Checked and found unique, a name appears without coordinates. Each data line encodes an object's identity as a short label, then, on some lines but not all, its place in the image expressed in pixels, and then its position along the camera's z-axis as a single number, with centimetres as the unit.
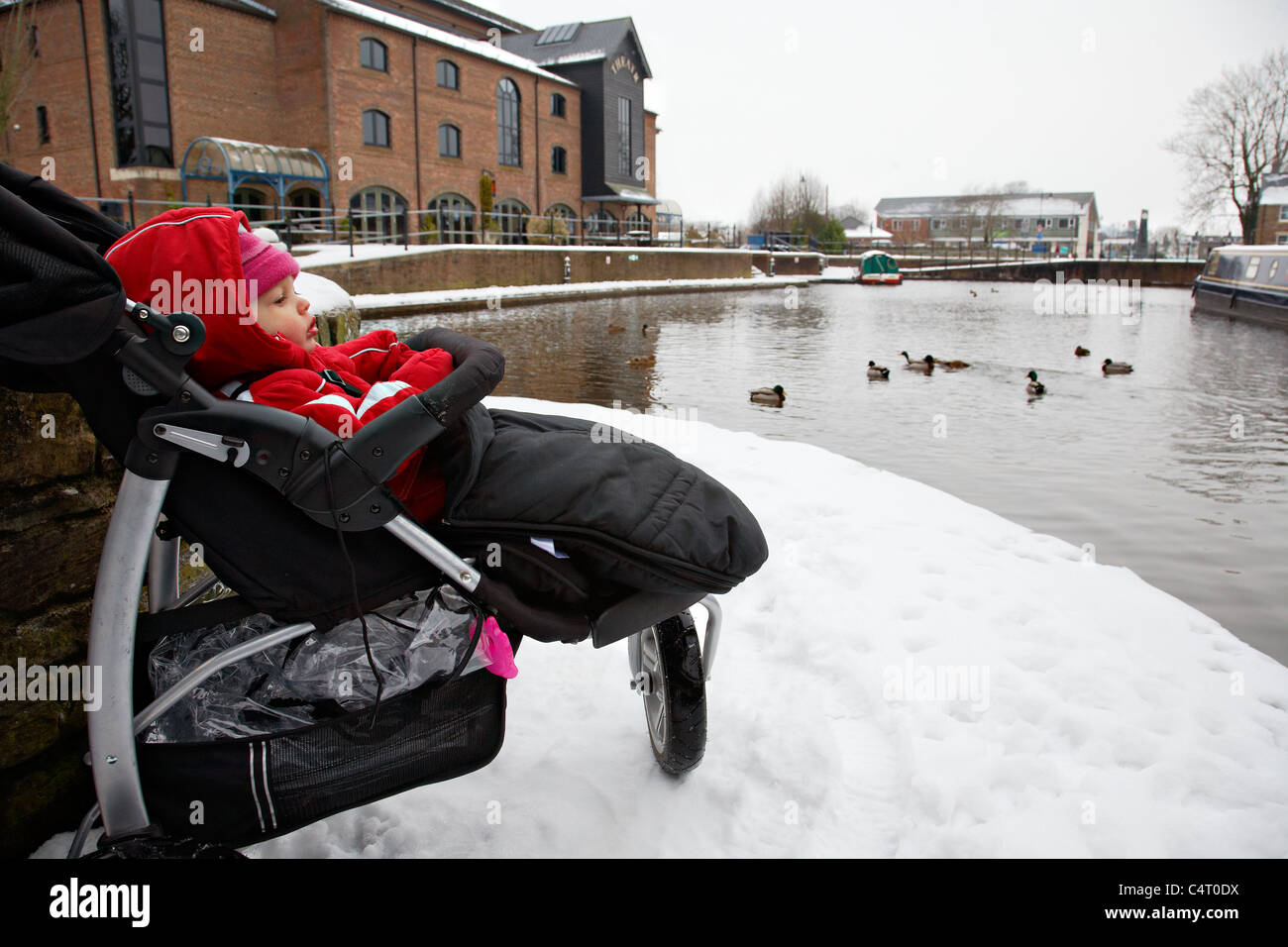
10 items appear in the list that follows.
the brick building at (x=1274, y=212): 6197
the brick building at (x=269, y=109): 2623
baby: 161
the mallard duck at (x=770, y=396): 1030
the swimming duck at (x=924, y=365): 1334
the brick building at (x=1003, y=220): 8194
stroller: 154
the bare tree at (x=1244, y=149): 4909
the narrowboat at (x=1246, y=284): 2402
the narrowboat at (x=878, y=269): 4591
